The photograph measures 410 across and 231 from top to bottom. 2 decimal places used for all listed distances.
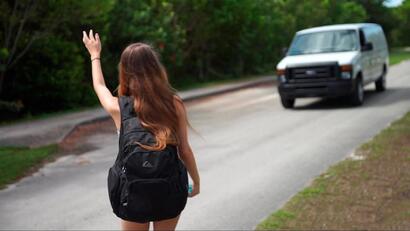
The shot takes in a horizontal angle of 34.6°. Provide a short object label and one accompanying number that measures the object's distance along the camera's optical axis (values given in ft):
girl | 11.11
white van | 52.39
